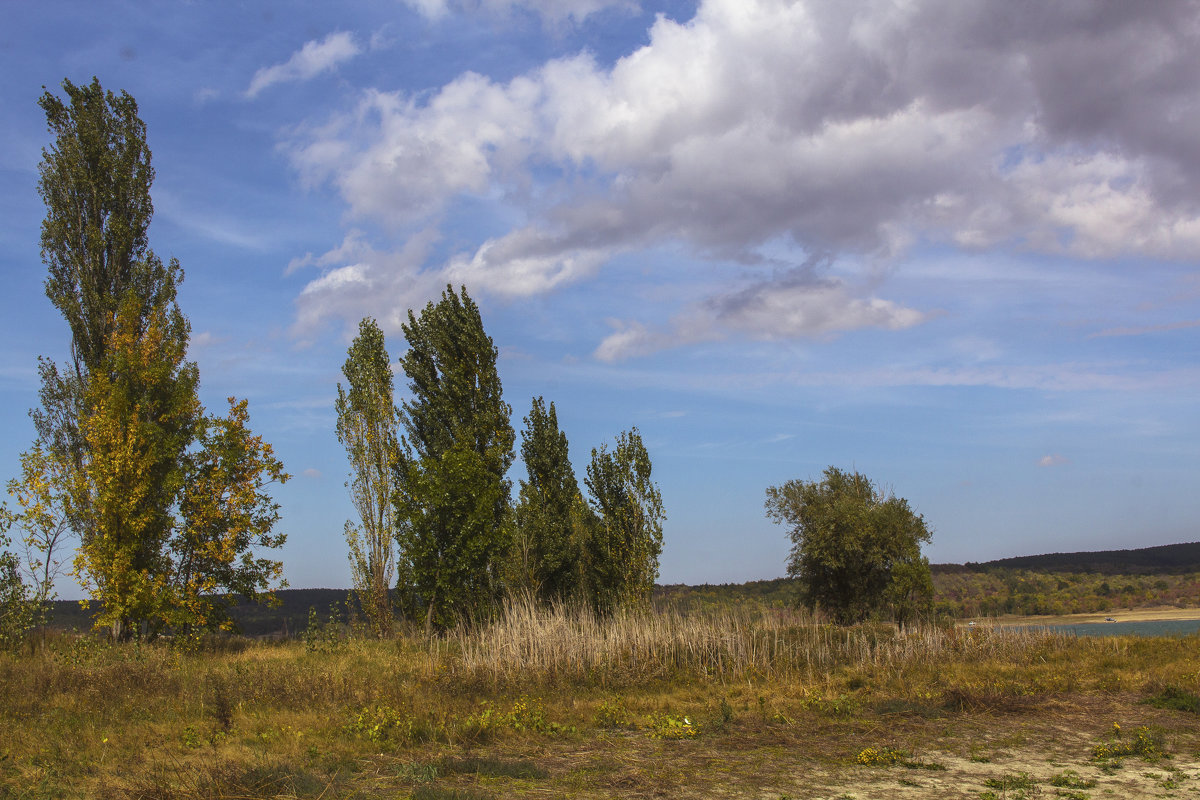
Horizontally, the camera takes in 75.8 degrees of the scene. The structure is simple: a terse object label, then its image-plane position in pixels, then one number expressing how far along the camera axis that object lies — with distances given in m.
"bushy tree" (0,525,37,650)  20.28
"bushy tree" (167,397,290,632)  23.03
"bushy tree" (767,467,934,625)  35.16
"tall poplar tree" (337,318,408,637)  27.58
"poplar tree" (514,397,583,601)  27.45
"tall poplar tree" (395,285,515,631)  24.97
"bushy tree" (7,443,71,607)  21.41
